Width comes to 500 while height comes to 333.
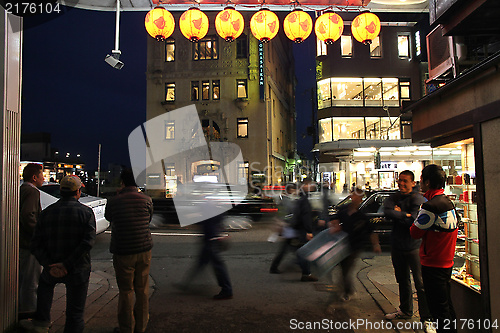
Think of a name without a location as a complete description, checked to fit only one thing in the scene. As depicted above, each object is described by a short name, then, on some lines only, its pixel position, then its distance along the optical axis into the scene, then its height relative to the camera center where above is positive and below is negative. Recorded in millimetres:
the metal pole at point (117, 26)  6491 +3145
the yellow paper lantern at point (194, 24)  7738 +3798
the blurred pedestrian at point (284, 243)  6598 -1395
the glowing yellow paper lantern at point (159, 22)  7336 +3659
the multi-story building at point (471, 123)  3324 +640
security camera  7320 +2760
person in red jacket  3379 -830
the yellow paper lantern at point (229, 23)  7379 +3633
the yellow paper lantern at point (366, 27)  7744 +3694
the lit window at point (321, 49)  28080 +11277
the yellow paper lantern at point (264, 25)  7936 +3841
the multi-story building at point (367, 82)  28422 +8464
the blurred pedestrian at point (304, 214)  6480 -787
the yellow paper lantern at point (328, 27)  7543 +3579
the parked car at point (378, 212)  8547 -1027
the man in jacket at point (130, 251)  3822 -872
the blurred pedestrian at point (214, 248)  5250 -1217
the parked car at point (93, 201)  8720 -643
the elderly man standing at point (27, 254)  4254 -1006
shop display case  4156 -895
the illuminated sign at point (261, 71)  29094 +9678
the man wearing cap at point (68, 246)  3439 -728
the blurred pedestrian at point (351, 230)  5039 -874
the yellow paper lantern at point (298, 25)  7598 +3649
